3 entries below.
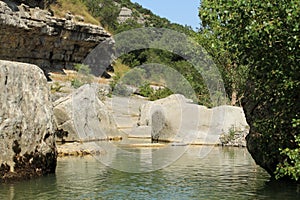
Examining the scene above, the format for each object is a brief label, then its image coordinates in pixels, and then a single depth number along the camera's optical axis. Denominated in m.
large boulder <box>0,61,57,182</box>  14.16
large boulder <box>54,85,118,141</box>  25.58
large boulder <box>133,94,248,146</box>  27.62
